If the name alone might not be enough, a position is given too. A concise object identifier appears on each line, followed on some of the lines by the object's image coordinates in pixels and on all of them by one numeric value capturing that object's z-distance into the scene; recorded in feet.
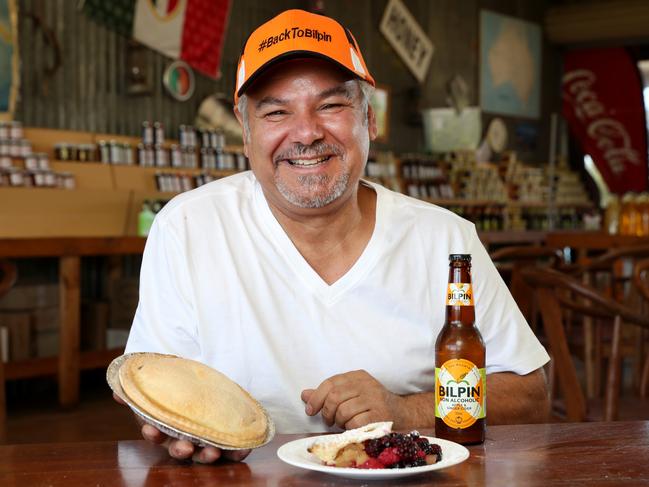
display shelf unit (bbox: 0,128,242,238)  19.84
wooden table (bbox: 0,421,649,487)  3.45
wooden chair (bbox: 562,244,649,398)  12.00
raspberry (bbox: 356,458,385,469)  3.48
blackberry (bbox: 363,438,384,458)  3.56
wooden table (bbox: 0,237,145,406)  16.76
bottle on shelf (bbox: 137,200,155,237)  21.06
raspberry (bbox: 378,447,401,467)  3.47
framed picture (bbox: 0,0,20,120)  19.92
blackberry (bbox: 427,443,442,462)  3.60
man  5.66
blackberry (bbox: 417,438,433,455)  3.61
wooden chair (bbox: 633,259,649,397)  9.59
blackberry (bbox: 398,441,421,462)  3.50
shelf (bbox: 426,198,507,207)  32.83
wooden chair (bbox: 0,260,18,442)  7.91
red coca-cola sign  39.65
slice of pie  3.49
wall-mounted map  37.70
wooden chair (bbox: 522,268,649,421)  8.25
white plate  3.37
